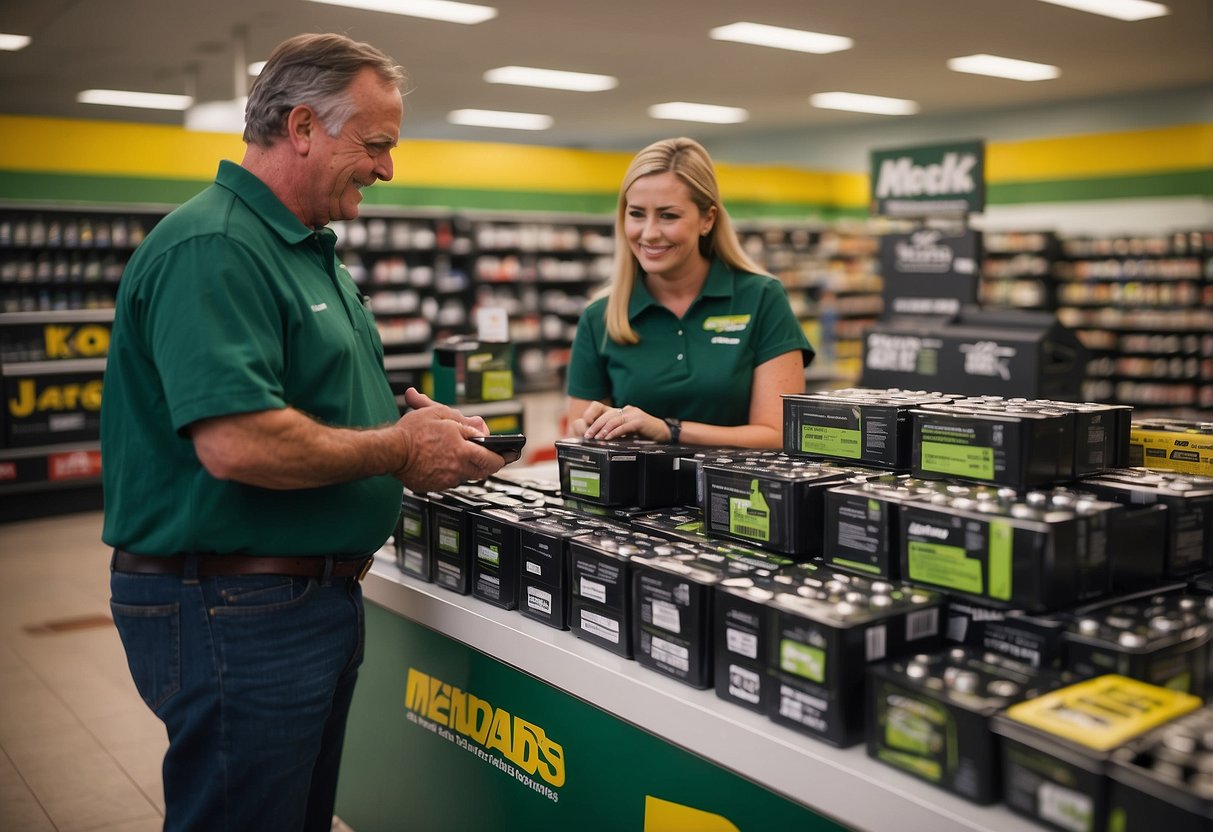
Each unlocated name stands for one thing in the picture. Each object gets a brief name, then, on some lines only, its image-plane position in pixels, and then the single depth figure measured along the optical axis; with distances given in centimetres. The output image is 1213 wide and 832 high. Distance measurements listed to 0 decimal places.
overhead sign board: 646
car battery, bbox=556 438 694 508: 227
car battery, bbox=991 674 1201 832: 121
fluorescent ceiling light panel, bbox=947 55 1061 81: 1105
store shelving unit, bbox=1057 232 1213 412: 1175
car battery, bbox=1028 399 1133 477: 182
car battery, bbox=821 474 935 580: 169
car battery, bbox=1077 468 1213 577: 169
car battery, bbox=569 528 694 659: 186
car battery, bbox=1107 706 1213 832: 111
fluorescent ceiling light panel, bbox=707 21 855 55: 934
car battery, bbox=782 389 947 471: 199
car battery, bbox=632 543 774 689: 170
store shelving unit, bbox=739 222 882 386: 1526
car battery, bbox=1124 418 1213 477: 209
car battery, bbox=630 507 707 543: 206
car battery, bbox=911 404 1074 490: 170
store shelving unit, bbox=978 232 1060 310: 1317
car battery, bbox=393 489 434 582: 246
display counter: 148
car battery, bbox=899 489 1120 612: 148
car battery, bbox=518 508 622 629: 202
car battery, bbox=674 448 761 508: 217
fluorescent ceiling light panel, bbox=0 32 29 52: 945
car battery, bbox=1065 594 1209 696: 141
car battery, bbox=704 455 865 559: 184
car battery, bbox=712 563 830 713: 158
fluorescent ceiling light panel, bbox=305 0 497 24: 830
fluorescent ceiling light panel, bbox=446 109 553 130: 1491
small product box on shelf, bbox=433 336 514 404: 369
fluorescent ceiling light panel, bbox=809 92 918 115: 1356
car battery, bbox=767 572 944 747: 147
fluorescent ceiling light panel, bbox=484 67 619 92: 1152
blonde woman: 272
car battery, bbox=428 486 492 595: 232
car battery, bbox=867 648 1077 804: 132
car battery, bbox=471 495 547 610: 217
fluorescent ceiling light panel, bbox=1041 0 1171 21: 849
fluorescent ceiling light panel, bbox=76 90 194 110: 1285
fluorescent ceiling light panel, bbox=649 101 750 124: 1430
